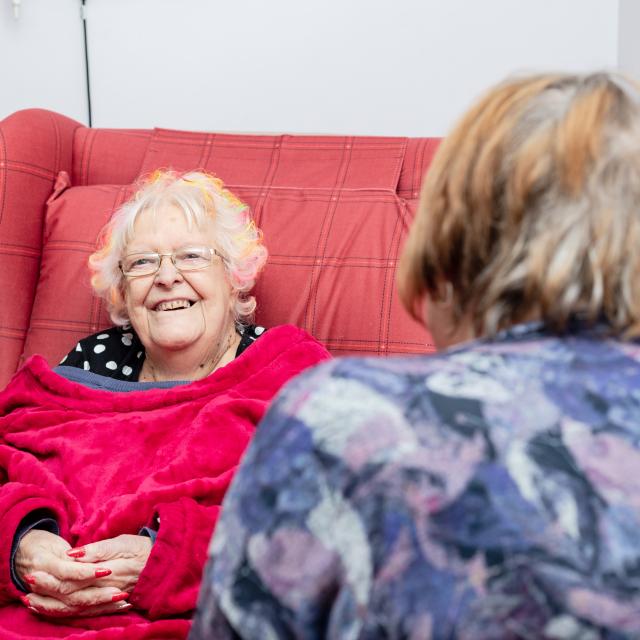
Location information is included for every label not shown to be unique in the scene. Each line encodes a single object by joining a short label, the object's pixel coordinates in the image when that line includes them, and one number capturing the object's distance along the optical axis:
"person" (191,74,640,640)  0.66
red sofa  1.99
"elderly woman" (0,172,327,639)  1.48
